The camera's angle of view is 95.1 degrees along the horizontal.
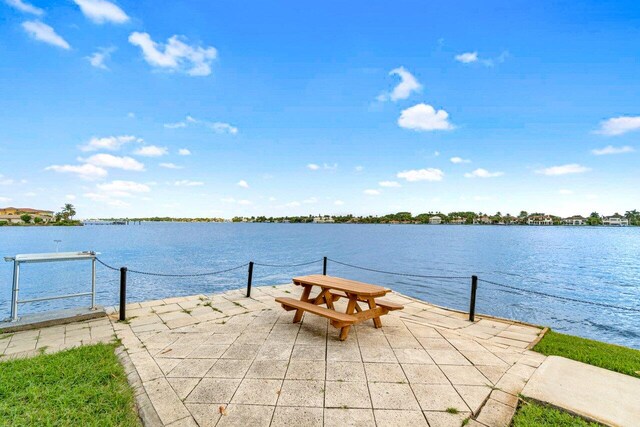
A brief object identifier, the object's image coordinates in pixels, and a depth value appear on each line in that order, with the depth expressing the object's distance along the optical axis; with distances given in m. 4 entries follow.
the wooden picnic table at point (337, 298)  5.11
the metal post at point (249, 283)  8.44
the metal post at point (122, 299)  6.44
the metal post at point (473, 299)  6.99
